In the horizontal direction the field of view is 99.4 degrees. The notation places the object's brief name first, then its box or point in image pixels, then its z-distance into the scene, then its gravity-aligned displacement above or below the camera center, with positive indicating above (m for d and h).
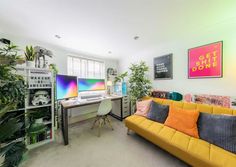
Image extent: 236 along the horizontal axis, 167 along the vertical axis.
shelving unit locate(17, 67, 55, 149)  1.75 -0.27
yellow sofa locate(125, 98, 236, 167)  1.15 -0.85
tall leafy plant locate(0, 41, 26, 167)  0.97 -0.21
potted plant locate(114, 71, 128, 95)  3.35 +0.02
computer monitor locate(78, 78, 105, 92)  2.69 -0.04
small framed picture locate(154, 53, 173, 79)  2.54 +0.43
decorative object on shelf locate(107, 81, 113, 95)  3.60 -0.20
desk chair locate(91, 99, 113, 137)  2.35 -0.60
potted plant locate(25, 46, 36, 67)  1.81 +0.48
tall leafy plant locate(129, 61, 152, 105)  2.80 +0.02
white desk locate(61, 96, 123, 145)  1.92 -0.54
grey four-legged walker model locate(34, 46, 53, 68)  1.95 +0.56
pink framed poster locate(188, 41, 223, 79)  1.83 +0.43
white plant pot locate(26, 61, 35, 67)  1.80 +0.35
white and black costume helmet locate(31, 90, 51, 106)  1.84 -0.29
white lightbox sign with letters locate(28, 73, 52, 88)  1.78 +0.03
